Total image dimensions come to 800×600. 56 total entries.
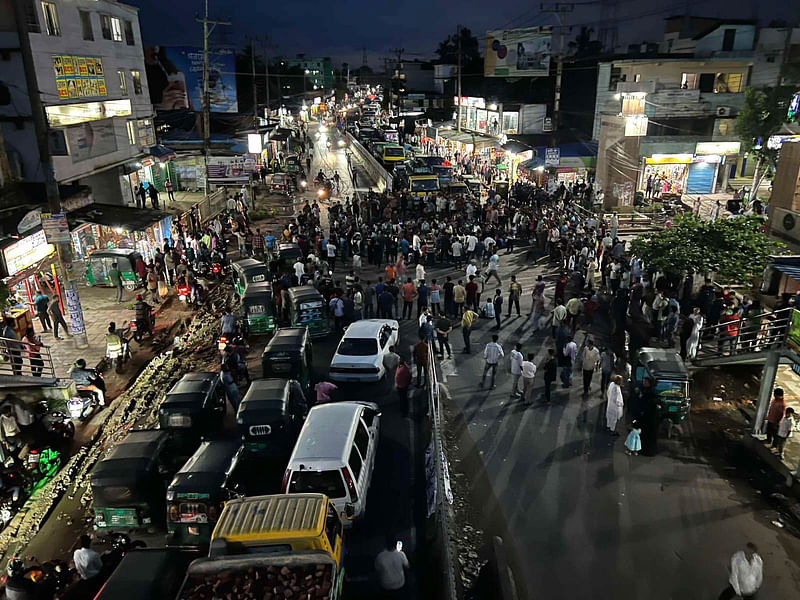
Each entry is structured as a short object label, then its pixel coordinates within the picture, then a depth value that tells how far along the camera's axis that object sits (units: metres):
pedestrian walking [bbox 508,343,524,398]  13.02
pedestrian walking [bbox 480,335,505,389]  13.77
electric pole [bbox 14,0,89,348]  14.07
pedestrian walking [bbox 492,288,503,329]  17.16
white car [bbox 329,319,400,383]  14.02
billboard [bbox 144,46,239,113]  38.47
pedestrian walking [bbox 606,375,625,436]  11.47
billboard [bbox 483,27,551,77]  45.97
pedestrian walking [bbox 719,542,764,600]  7.49
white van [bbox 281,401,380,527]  8.94
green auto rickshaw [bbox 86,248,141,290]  21.48
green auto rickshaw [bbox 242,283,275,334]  17.23
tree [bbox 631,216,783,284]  16.69
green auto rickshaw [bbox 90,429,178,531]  9.07
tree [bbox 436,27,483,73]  92.25
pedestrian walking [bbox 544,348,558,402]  12.82
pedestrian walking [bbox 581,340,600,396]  12.92
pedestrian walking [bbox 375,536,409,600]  7.33
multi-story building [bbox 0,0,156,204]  19.52
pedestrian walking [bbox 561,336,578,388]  13.68
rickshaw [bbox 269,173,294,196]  42.22
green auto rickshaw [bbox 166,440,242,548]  8.70
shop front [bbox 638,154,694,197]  34.41
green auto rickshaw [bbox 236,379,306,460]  10.63
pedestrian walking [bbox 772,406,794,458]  10.71
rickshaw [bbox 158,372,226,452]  11.17
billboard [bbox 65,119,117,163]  21.05
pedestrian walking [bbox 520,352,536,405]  12.70
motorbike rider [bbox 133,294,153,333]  17.27
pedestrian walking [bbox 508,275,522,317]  17.73
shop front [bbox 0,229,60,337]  15.91
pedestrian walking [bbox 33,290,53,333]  17.48
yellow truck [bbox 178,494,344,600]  6.46
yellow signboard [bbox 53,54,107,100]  21.56
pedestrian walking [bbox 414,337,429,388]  13.41
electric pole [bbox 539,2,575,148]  30.05
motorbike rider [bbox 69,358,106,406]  13.77
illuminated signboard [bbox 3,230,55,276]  16.19
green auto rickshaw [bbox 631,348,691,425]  11.91
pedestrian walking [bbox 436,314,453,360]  14.94
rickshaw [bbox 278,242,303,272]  22.06
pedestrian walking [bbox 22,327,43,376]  13.48
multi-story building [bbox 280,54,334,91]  162.93
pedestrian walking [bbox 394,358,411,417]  12.41
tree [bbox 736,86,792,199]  31.25
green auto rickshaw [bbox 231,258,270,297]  18.89
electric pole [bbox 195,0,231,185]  28.78
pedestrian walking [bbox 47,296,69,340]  17.15
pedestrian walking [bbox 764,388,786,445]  10.86
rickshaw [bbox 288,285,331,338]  16.72
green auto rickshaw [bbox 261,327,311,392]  13.36
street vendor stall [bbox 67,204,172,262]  21.84
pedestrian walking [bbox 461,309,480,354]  15.45
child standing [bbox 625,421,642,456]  11.12
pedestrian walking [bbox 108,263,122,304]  20.94
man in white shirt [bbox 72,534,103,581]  7.83
